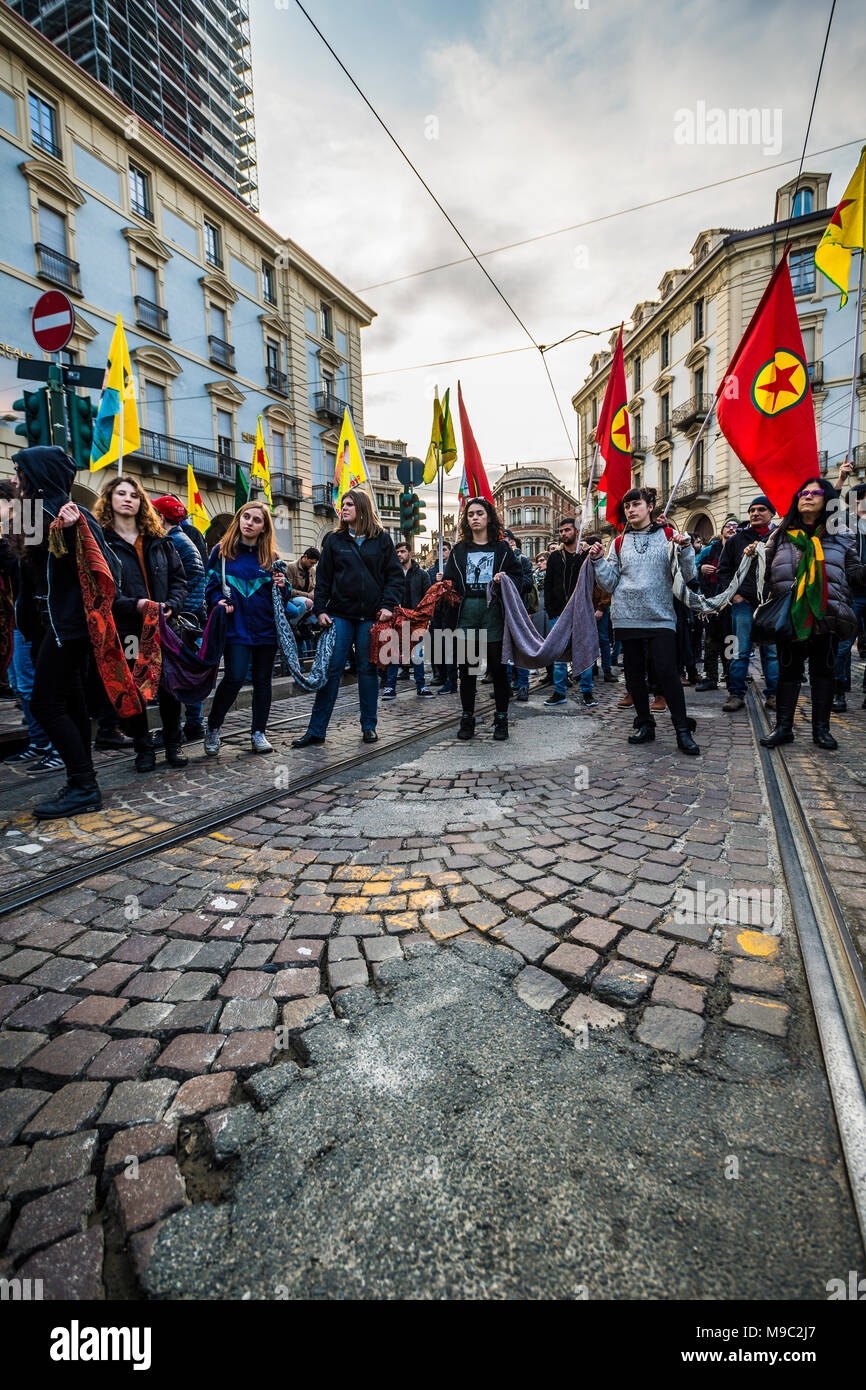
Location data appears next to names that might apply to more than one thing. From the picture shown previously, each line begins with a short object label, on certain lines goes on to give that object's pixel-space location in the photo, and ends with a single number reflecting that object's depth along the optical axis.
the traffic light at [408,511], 13.03
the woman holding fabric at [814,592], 4.77
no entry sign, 6.04
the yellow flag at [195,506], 16.92
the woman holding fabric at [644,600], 4.98
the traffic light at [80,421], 6.55
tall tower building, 25.45
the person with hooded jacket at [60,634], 3.58
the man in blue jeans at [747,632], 6.75
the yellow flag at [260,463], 14.28
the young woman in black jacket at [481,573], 5.75
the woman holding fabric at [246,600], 5.05
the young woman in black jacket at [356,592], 5.38
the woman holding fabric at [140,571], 4.50
